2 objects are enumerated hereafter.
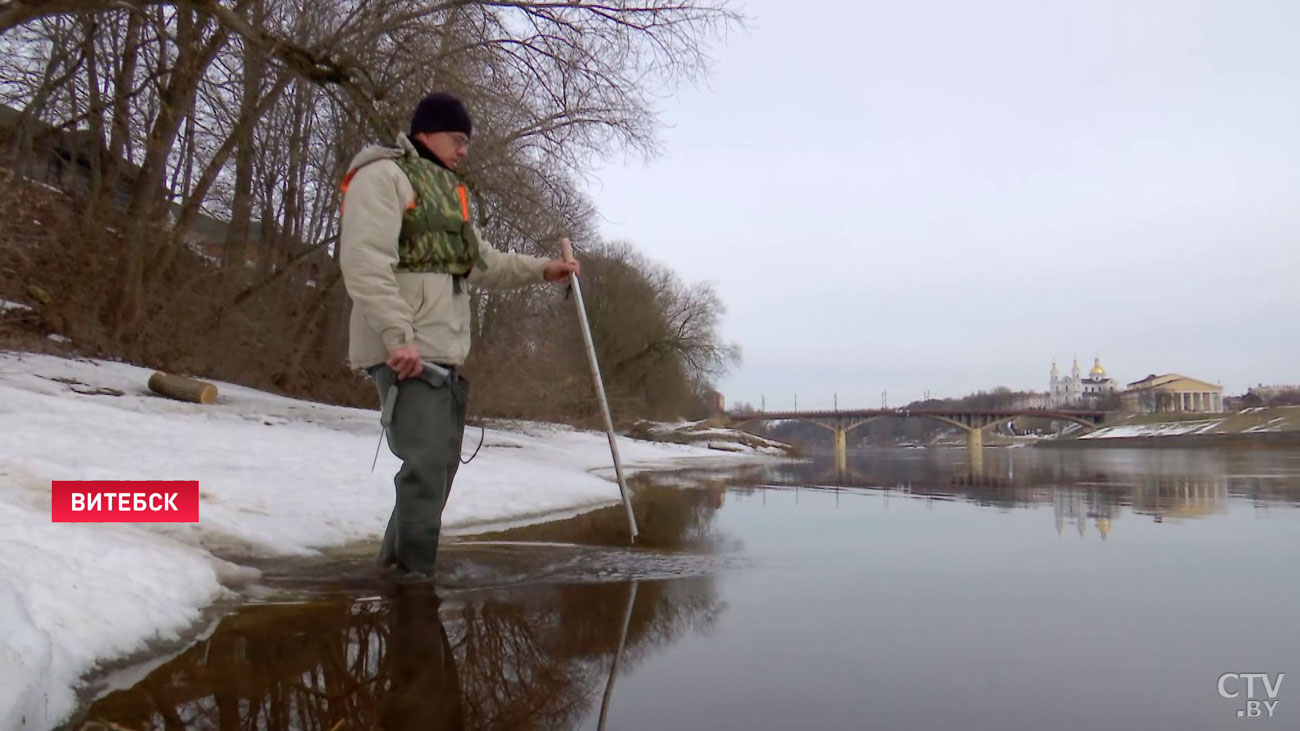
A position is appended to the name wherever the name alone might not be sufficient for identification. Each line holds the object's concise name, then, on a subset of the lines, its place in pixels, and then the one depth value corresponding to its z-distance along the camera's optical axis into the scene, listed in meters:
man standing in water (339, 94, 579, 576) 3.41
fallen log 11.23
